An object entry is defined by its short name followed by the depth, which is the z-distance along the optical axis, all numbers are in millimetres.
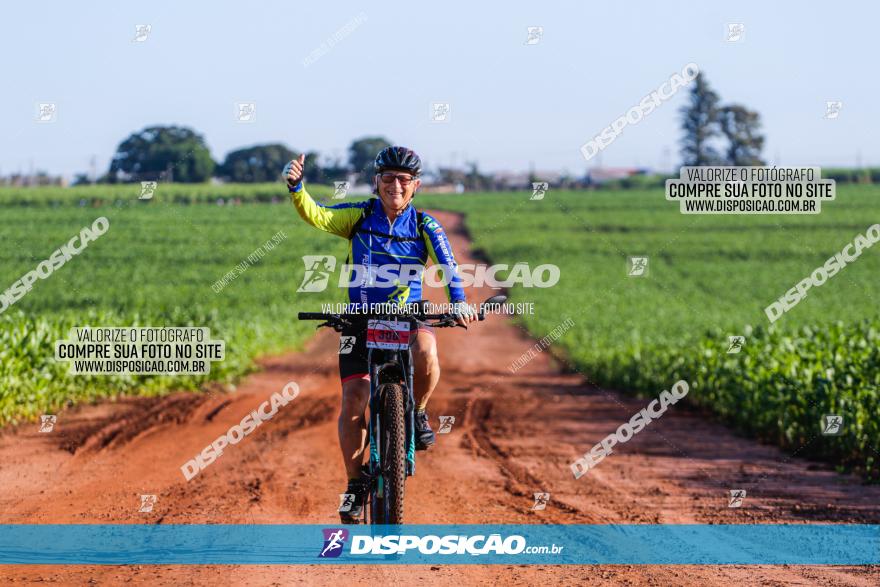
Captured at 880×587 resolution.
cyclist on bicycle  13508
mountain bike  12852
